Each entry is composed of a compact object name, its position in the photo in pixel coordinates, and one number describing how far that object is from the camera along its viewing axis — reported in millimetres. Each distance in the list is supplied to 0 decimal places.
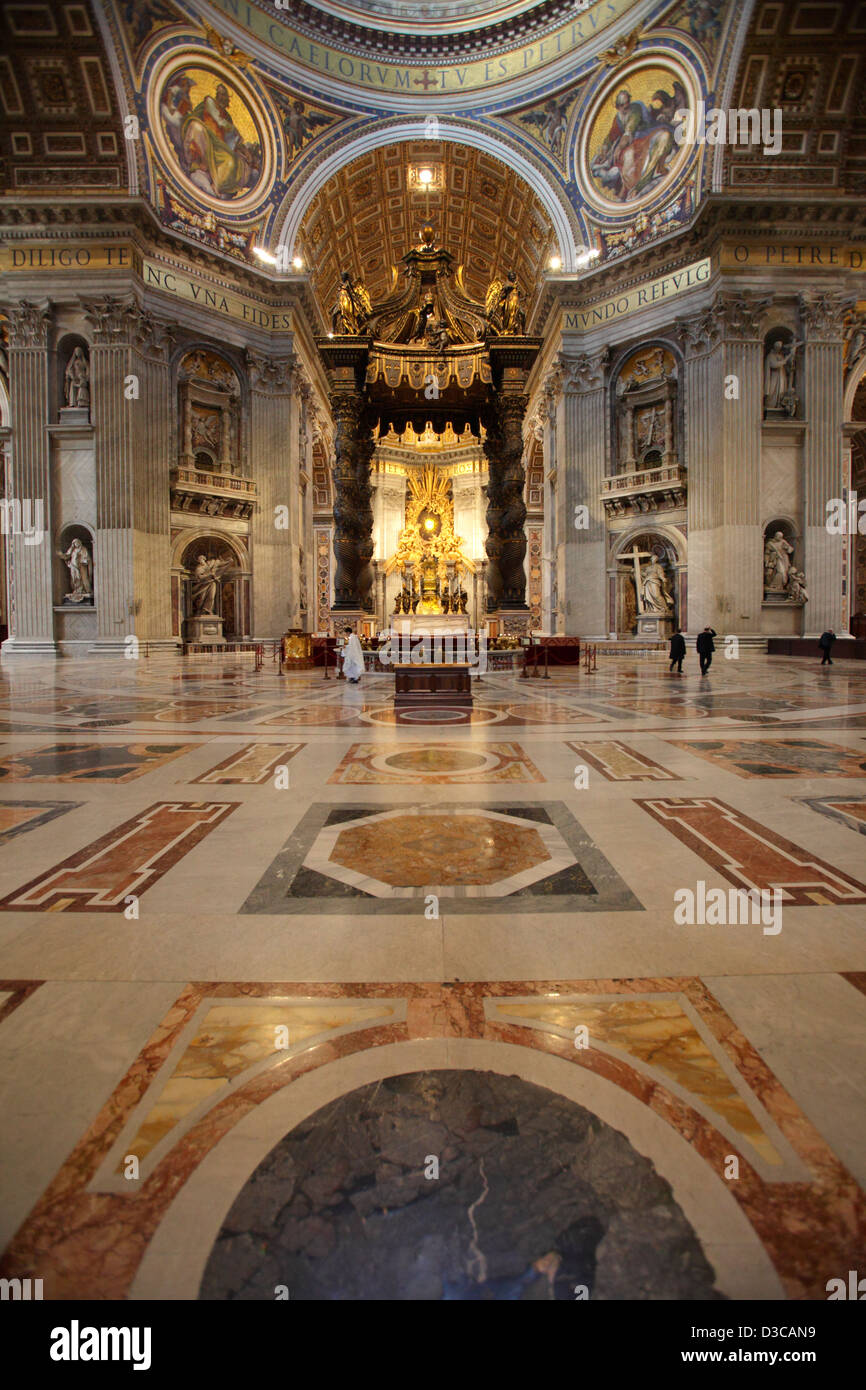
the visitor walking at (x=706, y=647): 11250
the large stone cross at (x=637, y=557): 19483
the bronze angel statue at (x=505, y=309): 14484
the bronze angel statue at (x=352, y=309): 14594
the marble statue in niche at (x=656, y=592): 19000
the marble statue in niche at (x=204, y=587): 19562
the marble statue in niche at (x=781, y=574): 17312
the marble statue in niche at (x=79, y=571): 17359
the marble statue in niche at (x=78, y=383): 17188
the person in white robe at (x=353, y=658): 10703
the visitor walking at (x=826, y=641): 13195
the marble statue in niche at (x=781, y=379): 17391
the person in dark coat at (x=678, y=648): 11508
